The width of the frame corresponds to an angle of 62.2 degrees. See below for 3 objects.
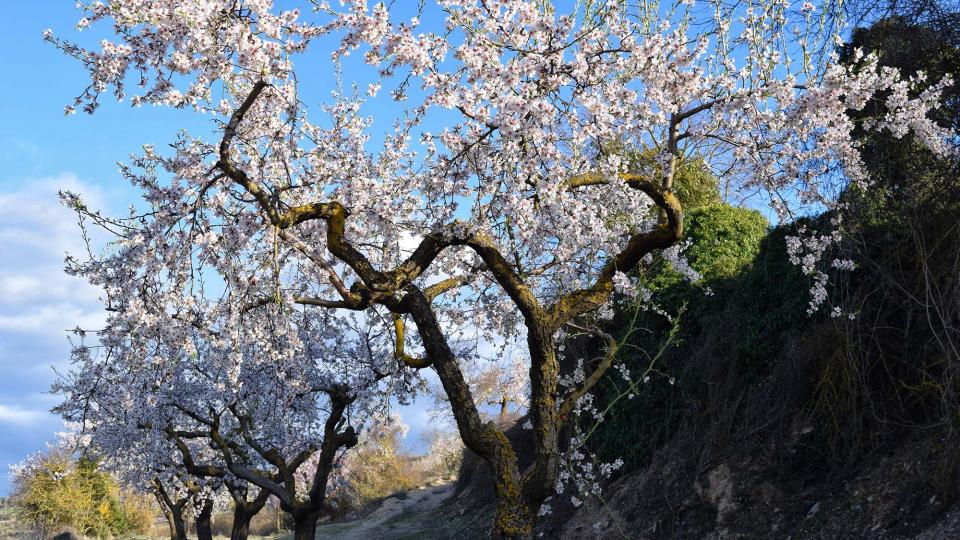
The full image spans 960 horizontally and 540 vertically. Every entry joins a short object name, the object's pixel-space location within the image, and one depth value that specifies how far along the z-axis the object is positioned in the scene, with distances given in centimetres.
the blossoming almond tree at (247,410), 1053
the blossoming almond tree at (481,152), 622
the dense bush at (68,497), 2841
